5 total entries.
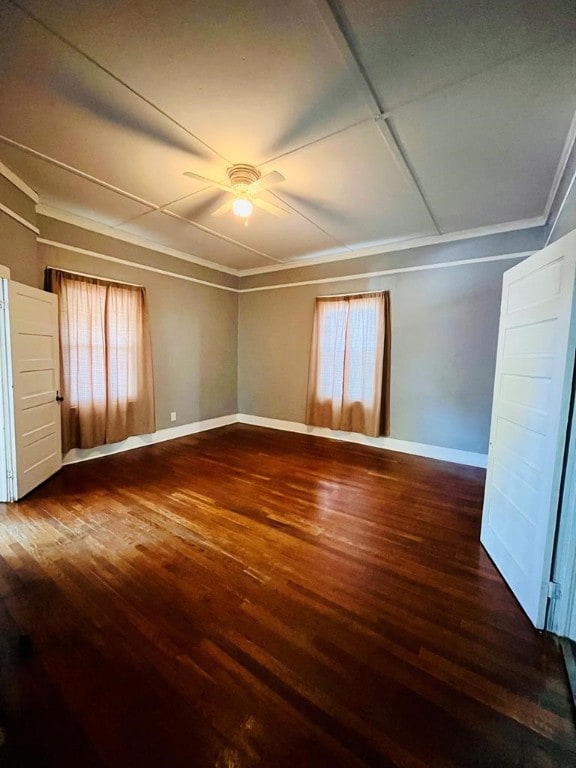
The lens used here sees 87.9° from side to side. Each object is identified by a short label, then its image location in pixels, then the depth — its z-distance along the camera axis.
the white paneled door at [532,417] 1.47
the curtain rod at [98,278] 3.43
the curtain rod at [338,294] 4.40
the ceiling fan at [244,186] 2.40
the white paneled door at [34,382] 2.65
